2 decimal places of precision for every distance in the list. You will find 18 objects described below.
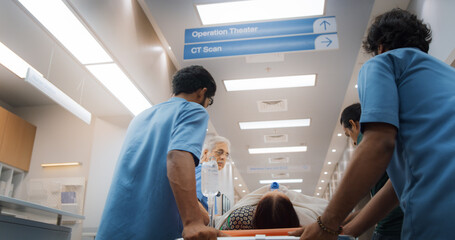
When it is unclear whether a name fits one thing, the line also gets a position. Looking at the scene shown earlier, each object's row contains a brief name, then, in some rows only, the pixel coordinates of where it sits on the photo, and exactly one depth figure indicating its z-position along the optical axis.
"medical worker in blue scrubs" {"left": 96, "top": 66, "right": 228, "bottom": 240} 1.24
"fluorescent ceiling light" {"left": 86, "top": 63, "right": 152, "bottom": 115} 4.28
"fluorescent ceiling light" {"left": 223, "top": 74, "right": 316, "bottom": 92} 6.54
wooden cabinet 6.02
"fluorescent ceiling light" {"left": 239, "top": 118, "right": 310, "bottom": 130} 8.57
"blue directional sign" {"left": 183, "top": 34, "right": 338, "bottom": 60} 3.91
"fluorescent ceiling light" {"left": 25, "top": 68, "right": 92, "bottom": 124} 3.72
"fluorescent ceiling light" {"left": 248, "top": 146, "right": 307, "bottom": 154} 10.62
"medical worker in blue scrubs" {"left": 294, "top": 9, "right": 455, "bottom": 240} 0.92
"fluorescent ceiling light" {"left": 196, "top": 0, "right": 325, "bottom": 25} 4.38
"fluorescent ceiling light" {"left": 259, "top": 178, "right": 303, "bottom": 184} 14.95
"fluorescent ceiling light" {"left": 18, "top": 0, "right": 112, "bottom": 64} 3.16
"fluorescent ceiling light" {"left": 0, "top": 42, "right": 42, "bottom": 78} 4.07
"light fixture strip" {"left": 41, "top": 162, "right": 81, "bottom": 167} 6.66
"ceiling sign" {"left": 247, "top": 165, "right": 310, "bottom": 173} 11.13
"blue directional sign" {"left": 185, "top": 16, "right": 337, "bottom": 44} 3.97
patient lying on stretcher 1.68
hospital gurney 1.27
